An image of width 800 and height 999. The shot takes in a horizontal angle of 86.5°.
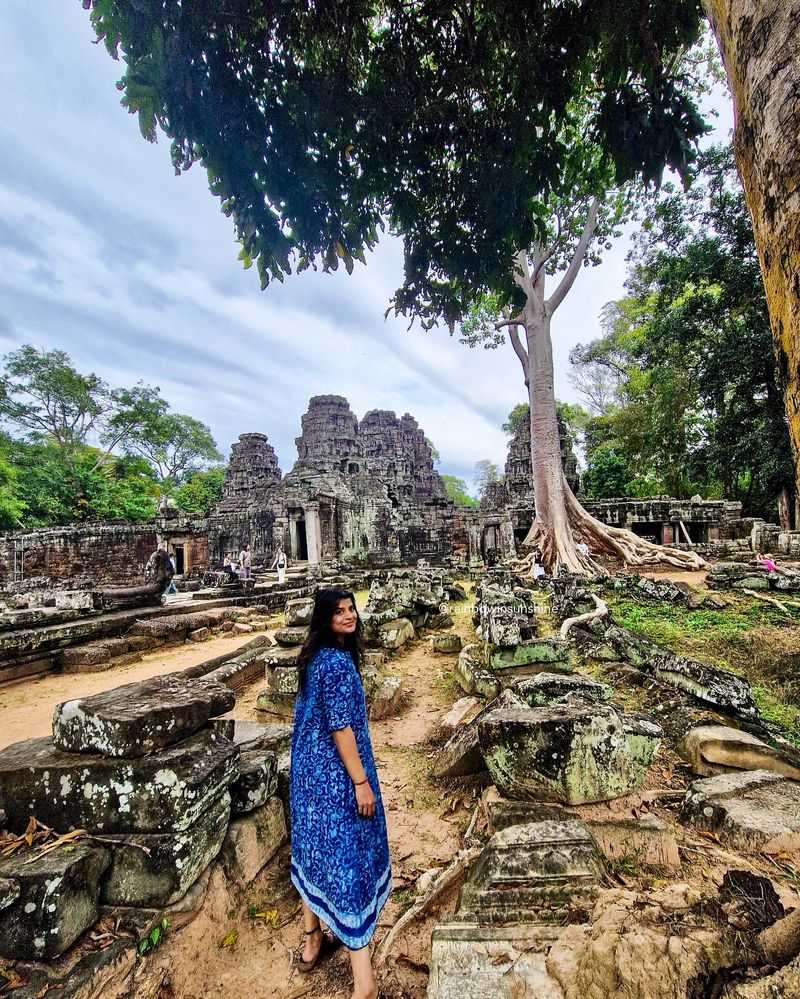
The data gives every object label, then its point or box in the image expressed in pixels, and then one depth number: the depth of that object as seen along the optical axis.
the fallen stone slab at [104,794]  1.73
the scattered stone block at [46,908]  1.43
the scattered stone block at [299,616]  5.04
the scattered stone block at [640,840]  1.73
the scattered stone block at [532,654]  4.01
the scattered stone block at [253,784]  2.13
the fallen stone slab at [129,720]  1.81
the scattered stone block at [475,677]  3.84
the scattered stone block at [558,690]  2.85
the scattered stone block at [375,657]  5.23
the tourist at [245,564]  15.69
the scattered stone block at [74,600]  6.55
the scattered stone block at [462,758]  2.69
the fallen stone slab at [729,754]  2.19
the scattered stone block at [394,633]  5.95
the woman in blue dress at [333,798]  1.65
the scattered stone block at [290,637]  4.49
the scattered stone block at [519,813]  2.01
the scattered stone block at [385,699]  3.94
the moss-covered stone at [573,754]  2.10
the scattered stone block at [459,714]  3.42
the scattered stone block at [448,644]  6.03
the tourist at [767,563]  9.84
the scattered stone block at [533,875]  1.51
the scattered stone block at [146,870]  1.68
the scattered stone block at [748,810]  1.65
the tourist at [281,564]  15.37
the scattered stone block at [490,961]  1.21
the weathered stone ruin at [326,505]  20.75
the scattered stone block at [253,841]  1.98
